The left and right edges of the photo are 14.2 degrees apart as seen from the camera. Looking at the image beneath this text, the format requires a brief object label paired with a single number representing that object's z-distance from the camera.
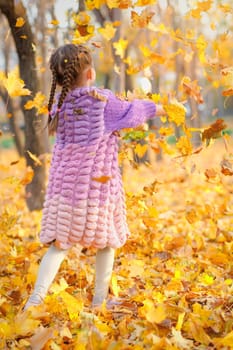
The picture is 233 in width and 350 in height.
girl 4.74
